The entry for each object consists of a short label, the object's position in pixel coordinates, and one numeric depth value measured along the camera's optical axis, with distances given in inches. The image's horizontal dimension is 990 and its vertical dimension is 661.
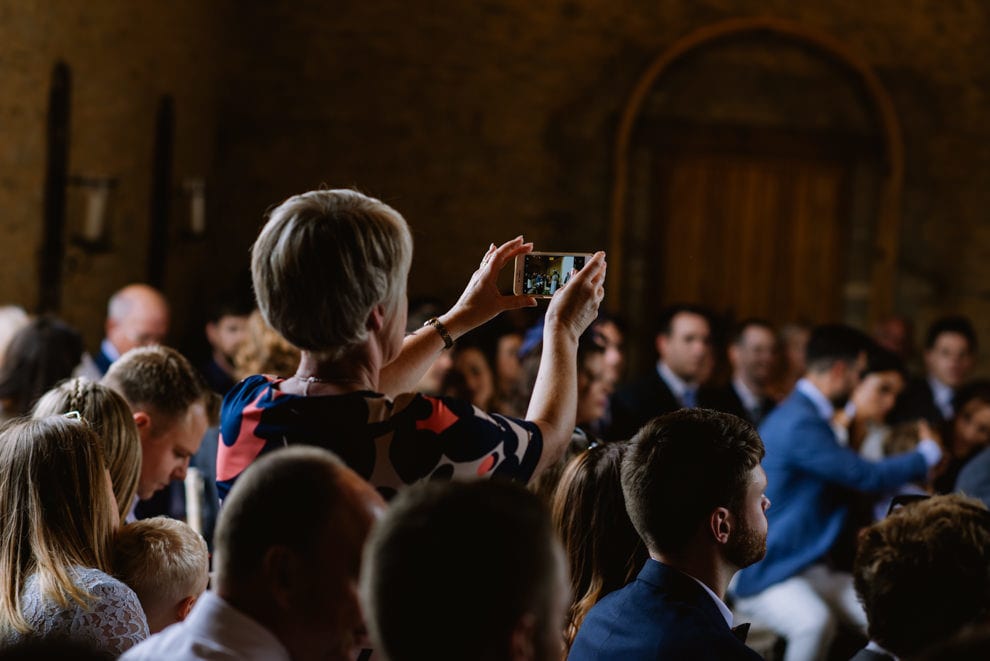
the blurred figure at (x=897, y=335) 335.7
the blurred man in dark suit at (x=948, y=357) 294.8
